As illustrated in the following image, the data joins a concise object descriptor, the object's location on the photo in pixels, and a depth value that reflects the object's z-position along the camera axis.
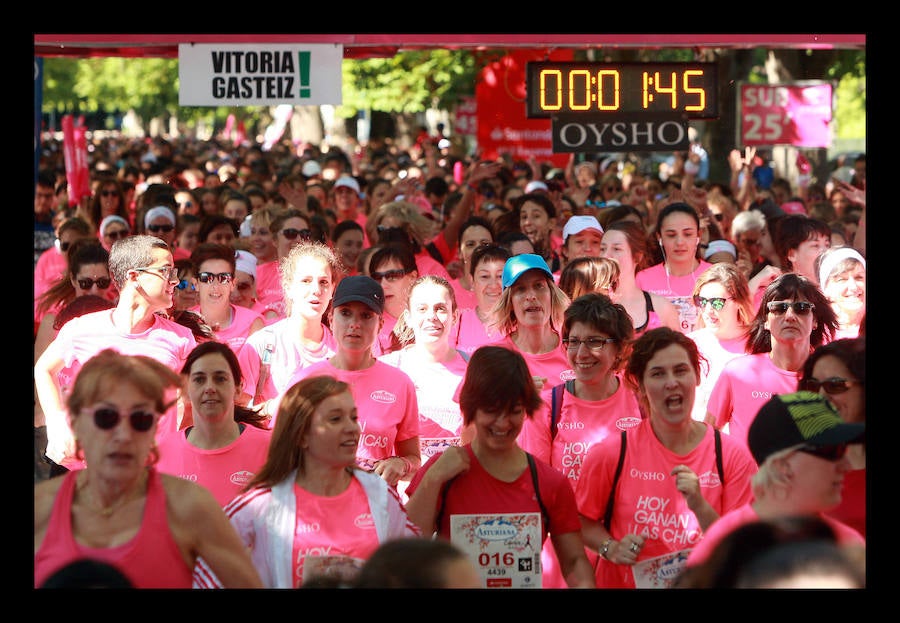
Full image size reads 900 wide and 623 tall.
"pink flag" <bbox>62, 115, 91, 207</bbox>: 16.84
